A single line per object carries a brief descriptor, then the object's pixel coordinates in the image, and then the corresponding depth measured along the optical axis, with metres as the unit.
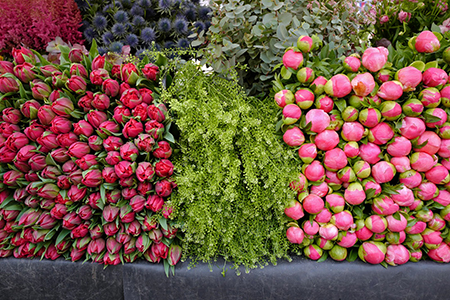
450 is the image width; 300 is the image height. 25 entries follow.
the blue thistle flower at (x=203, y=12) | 1.23
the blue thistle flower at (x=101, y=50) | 1.15
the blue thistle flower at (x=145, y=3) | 1.18
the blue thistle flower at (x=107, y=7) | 1.20
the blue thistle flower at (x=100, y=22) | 1.18
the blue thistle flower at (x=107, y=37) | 1.18
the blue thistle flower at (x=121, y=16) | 1.17
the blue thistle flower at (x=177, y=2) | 1.22
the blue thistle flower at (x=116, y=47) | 1.13
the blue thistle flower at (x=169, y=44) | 1.21
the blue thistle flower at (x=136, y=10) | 1.19
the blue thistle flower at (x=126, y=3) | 1.21
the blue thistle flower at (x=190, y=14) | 1.24
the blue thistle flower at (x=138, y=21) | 1.18
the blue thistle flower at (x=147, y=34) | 1.17
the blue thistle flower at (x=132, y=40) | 1.16
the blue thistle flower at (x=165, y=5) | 1.19
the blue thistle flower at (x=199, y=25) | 1.18
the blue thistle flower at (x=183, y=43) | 1.20
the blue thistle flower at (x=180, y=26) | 1.20
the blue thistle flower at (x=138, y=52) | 1.14
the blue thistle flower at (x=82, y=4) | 1.24
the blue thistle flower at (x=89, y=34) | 1.21
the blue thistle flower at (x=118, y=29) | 1.16
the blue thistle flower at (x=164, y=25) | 1.20
